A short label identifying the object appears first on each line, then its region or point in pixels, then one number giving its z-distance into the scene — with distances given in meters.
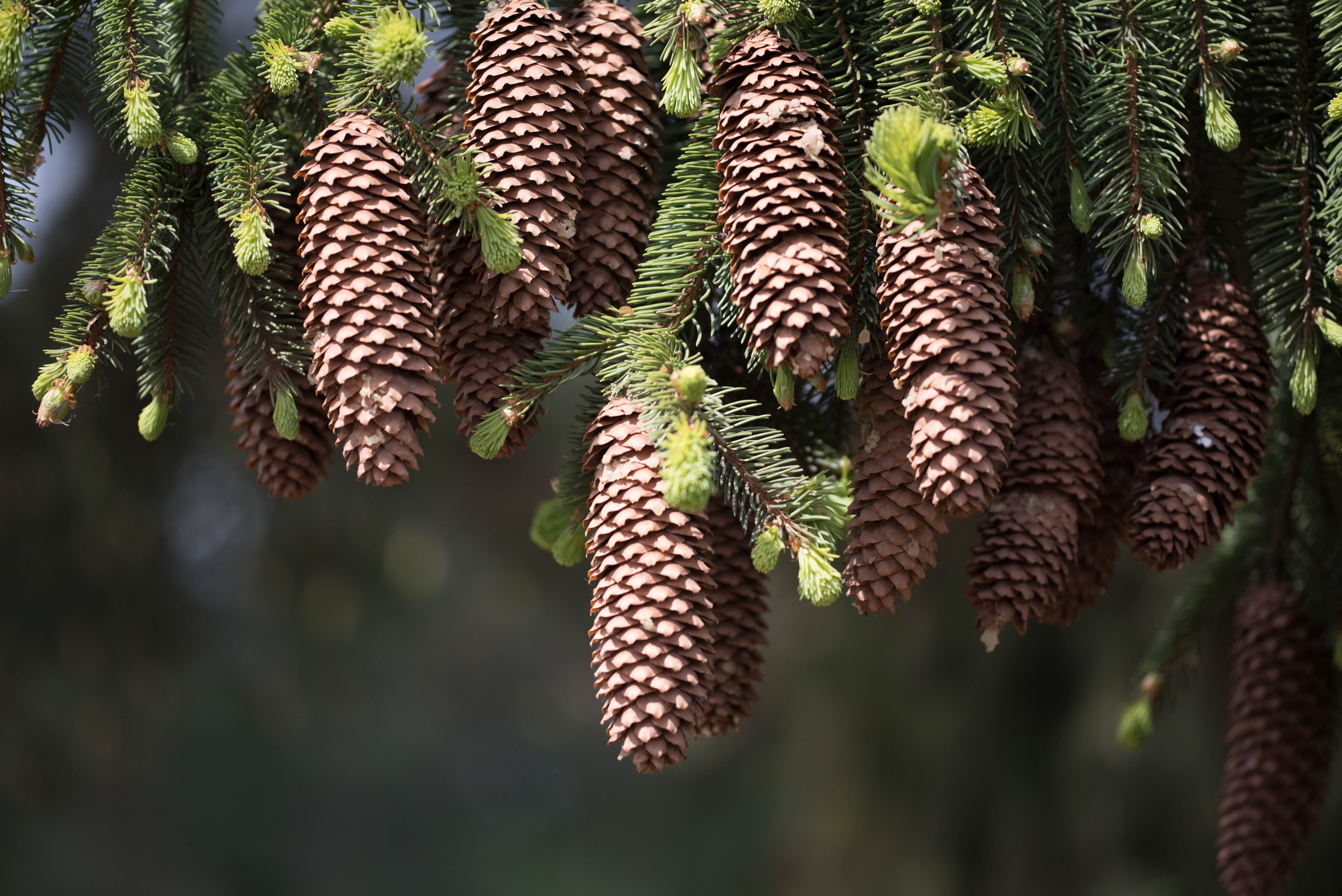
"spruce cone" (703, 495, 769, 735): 2.37
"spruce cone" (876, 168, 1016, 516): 2.28
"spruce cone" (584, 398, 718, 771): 2.28
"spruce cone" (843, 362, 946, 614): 2.31
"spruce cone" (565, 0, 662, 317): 2.35
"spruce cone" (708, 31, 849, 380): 2.28
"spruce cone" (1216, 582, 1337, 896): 2.48
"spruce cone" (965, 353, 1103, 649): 2.33
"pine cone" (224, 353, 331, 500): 2.36
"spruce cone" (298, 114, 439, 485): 2.29
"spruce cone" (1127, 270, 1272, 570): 2.34
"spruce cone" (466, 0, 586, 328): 2.31
